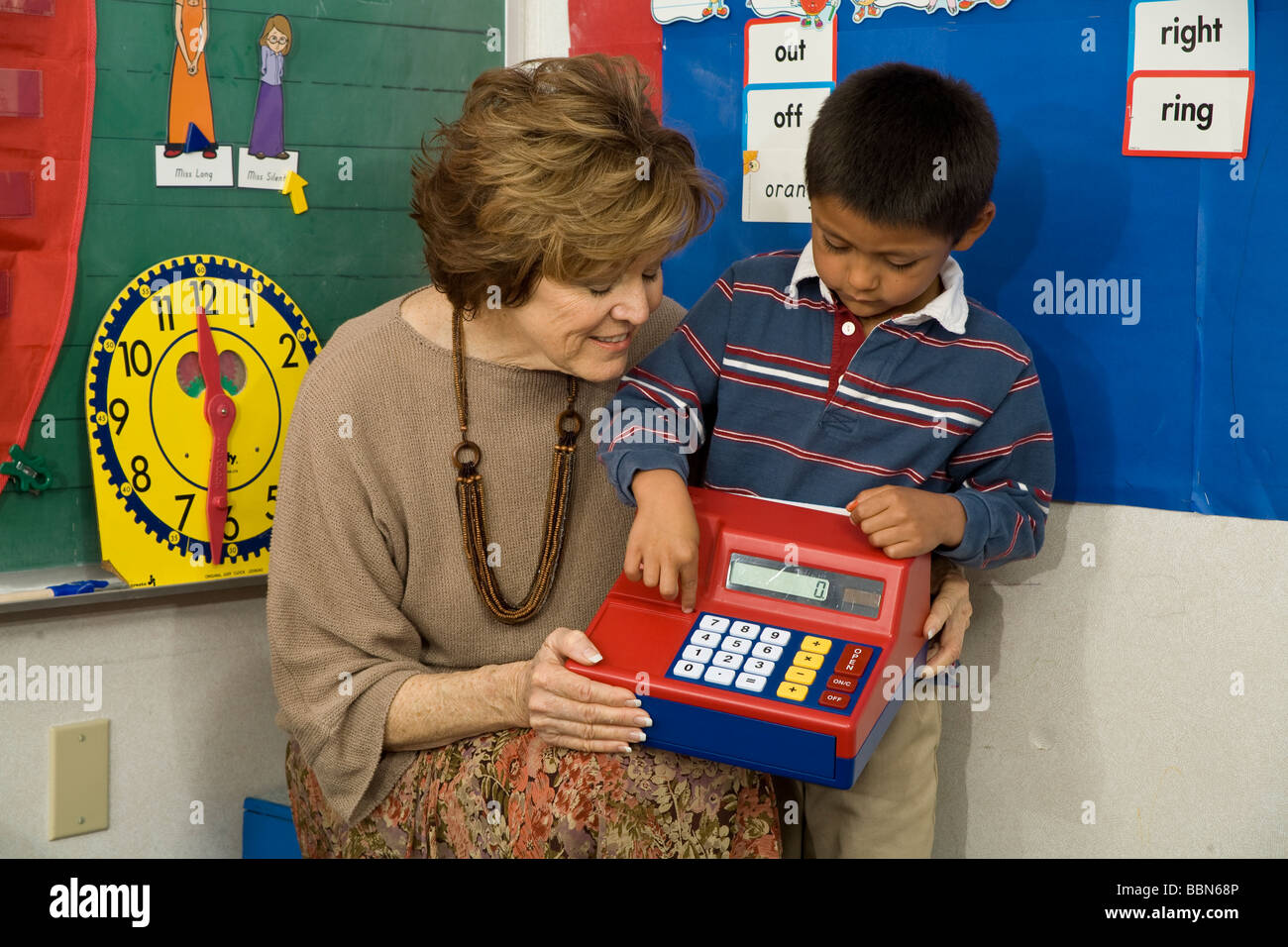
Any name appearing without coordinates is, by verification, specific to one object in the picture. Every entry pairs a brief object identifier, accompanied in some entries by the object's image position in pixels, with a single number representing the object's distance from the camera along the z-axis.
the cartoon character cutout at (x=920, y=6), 1.34
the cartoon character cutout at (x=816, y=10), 1.44
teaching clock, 1.42
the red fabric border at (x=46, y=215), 1.32
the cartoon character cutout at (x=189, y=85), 1.42
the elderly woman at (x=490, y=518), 1.13
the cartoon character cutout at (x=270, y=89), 1.49
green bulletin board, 1.39
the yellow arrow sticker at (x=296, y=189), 1.54
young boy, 1.11
